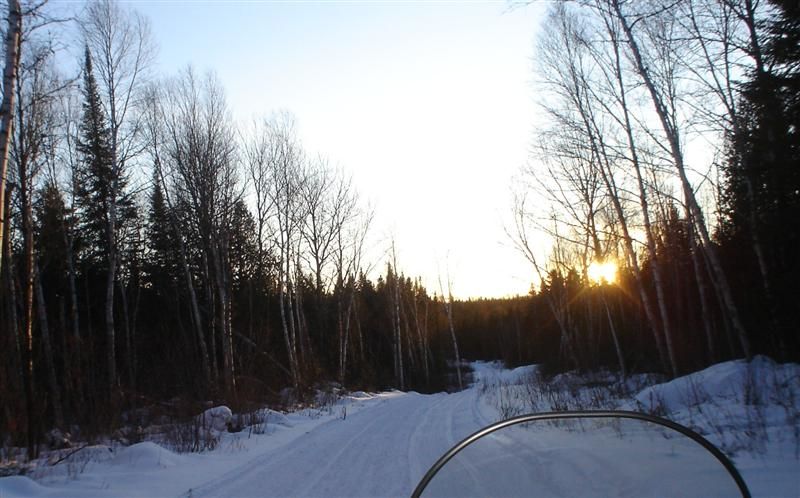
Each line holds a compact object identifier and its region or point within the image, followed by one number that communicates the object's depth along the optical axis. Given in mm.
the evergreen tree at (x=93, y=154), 18156
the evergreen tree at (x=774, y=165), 8984
